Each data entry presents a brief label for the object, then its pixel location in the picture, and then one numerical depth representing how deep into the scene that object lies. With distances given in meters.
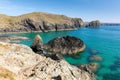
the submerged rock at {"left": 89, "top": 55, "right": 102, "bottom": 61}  25.91
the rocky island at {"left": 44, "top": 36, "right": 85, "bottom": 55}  30.78
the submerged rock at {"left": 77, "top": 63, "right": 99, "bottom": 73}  19.88
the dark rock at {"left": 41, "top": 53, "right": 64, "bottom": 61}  20.34
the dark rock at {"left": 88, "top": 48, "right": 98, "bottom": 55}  30.68
